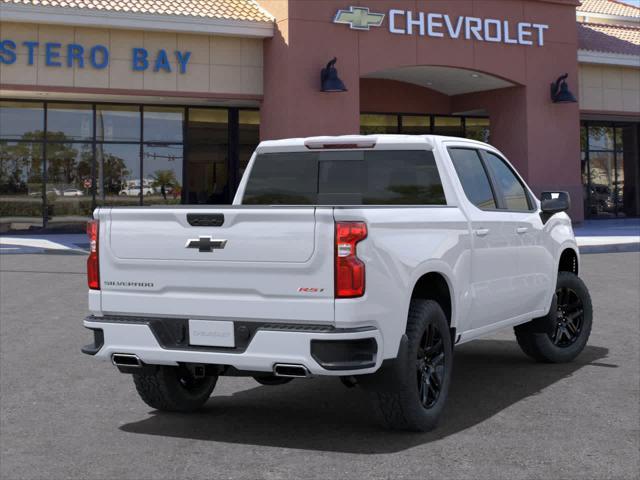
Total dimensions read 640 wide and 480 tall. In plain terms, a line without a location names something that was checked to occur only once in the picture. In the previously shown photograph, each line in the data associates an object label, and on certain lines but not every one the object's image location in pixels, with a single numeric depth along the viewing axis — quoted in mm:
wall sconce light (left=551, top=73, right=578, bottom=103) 29344
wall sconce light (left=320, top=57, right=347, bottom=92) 25859
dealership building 25641
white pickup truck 5402
